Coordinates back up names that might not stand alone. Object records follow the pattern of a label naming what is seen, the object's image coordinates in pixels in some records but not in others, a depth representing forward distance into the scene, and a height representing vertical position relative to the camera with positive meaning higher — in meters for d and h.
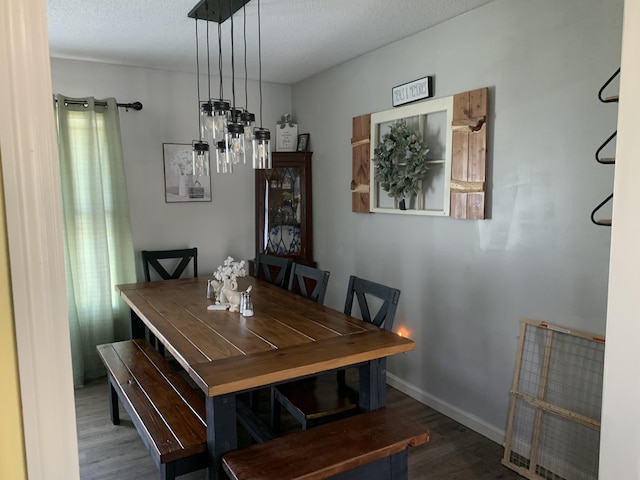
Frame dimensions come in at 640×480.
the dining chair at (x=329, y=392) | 2.27 -1.05
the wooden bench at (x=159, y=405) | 1.90 -1.01
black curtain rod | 3.85 +0.76
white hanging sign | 3.05 +0.71
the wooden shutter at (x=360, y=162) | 3.62 +0.27
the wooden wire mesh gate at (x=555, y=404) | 2.25 -1.08
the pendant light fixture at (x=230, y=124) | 2.57 +0.41
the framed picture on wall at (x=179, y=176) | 4.12 +0.19
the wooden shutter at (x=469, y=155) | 2.71 +0.24
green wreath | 3.08 +0.23
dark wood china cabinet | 4.45 -0.15
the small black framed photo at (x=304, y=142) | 4.45 +0.51
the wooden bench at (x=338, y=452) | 1.70 -1.00
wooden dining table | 1.83 -0.68
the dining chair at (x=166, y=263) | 3.94 -0.57
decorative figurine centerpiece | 2.75 -0.52
